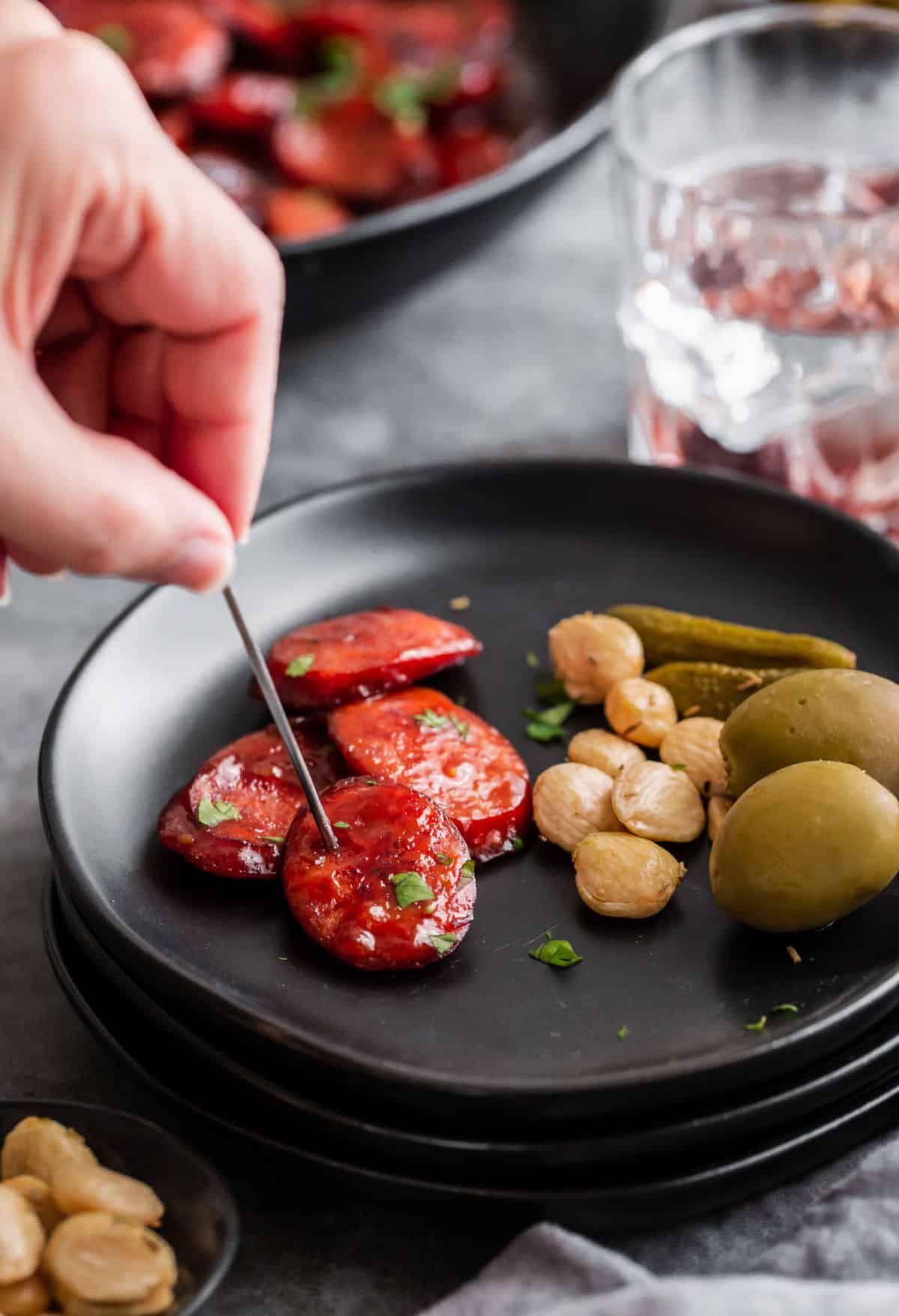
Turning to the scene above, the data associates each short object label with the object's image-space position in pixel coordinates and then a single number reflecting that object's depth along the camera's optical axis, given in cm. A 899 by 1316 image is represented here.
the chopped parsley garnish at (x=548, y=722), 60
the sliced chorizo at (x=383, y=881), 54
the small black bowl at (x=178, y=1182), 51
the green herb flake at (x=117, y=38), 81
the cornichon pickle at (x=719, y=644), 60
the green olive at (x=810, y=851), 54
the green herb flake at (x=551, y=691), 61
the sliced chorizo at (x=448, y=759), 57
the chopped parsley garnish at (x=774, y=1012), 53
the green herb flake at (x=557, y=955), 55
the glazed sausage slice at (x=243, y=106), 81
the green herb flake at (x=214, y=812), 57
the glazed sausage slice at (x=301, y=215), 77
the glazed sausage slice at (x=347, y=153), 79
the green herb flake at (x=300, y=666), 60
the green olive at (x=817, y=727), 56
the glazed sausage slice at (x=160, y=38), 80
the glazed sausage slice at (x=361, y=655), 60
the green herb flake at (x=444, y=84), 84
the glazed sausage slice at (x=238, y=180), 78
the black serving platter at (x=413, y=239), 72
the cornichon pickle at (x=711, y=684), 59
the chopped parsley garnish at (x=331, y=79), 82
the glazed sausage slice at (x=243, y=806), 56
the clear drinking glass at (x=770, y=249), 68
